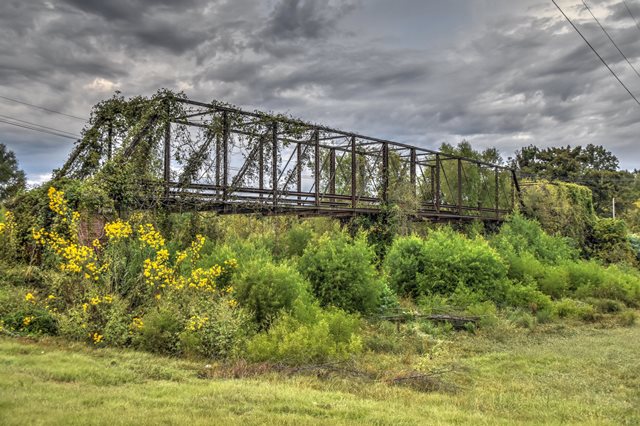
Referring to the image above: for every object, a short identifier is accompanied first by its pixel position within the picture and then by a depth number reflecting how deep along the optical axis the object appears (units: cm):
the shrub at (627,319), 1594
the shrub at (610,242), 3506
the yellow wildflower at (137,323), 1033
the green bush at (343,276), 1401
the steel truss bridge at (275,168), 1611
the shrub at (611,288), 1948
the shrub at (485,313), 1413
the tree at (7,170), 5678
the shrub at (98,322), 1026
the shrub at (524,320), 1459
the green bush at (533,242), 2450
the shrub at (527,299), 1692
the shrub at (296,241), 1728
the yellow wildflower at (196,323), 1010
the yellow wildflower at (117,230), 1172
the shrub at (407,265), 1809
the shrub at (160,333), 999
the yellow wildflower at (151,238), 1184
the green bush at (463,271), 1739
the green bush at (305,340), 960
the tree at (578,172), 7006
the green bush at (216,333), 986
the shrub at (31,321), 1079
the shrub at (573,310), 1655
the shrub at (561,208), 3606
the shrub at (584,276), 2020
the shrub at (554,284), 1947
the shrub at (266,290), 1128
